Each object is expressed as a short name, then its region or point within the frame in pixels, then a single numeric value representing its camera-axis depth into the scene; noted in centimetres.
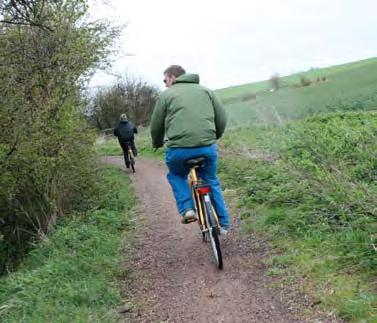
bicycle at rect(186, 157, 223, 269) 553
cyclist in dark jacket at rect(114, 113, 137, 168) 1750
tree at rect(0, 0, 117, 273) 842
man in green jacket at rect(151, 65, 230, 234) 566
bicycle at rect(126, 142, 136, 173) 1715
